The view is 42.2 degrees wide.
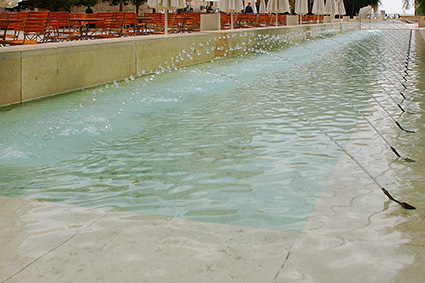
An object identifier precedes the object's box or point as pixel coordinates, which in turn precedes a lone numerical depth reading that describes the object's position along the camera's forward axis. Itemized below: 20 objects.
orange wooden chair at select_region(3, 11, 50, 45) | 10.41
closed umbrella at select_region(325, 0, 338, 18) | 37.84
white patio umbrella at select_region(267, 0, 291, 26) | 25.23
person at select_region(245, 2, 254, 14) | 33.72
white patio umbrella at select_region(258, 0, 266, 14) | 32.83
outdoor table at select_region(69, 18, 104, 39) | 14.25
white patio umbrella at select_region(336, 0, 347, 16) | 42.48
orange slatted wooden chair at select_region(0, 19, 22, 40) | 9.51
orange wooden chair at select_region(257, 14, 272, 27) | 29.77
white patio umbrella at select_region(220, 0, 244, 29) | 18.36
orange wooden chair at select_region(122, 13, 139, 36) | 15.50
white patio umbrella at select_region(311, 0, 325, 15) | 34.51
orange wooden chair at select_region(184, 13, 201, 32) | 19.83
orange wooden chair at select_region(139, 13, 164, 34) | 17.07
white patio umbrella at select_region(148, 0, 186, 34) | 12.74
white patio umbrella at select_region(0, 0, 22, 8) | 10.37
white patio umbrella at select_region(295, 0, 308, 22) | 29.78
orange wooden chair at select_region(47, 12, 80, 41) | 12.53
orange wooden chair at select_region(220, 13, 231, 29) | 22.92
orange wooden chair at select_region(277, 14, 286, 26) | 34.84
